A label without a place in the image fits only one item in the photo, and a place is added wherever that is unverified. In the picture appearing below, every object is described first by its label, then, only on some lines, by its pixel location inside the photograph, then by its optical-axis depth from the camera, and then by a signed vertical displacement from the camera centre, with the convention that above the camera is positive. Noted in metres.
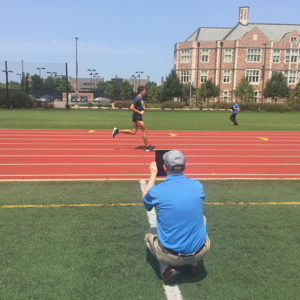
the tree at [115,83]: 134.39 +7.88
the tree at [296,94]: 57.36 +1.98
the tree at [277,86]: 63.91 +3.62
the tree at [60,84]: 123.71 +5.94
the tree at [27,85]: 42.70 +2.01
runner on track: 10.49 -0.46
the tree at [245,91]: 63.30 +2.48
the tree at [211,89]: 67.57 +2.87
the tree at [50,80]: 118.18 +6.94
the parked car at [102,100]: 61.99 +0.06
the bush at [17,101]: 39.25 -0.34
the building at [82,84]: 188.43 +9.15
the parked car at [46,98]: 43.99 +0.10
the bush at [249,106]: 46.15 -0.33
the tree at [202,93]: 66.93 +1.99
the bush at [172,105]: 49.47 -0.45
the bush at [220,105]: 49.94 -0.32
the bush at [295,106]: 45.00 -0.15
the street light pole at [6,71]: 40.16 +3.23
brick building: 70.94 +10.76
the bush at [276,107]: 44.09 -0.34
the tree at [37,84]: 59.10 +2.77
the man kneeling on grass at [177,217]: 3.04 -1.07
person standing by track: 21.03 -0.48
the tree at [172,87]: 67.56 +3.12
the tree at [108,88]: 121.79 +4.85
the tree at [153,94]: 77.44 +1.77
